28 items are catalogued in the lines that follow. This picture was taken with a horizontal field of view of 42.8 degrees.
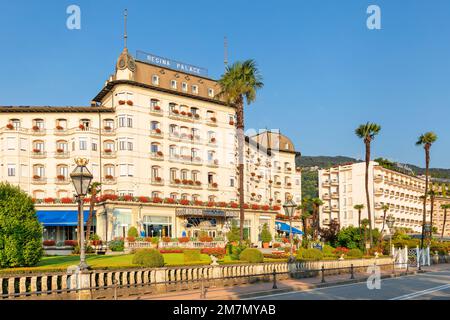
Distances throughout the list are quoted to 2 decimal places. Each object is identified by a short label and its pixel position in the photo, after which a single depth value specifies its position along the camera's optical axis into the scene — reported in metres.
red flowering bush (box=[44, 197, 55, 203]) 65.69
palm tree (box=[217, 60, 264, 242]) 47.81
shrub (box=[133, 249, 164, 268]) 23.84
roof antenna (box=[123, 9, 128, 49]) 69.20
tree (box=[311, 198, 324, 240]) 89.46
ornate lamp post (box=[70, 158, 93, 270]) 18.48
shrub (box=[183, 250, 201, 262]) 36.78
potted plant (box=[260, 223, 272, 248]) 68.09
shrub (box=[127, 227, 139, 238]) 56.89
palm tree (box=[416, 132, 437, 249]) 74.56
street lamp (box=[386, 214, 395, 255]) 50.09
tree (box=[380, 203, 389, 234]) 102.97
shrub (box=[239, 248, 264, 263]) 31.25
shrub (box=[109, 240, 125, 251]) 49.84
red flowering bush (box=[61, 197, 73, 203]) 65.69
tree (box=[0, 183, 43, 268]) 22.44
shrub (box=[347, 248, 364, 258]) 44.53
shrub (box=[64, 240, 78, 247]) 55.16
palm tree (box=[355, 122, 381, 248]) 63.50
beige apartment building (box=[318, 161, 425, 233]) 110.50
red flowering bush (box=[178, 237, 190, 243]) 56.04
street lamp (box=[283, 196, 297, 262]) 30.52
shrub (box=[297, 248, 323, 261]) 37.69
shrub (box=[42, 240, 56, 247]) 54.21
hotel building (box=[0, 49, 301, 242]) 65.69
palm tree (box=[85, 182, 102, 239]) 56.25
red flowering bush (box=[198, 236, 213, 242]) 57.73
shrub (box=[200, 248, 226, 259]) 44.58
